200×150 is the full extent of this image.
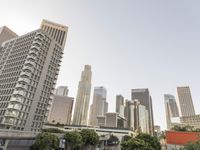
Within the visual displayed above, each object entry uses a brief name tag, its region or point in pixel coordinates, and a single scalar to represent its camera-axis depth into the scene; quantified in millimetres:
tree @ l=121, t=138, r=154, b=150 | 62844
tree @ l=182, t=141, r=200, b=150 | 31350
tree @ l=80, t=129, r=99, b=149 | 78375
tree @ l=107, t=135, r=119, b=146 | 130500
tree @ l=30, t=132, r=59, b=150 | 58341
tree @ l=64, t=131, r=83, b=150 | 70131
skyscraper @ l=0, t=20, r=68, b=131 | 85250
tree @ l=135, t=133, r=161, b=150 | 71438
